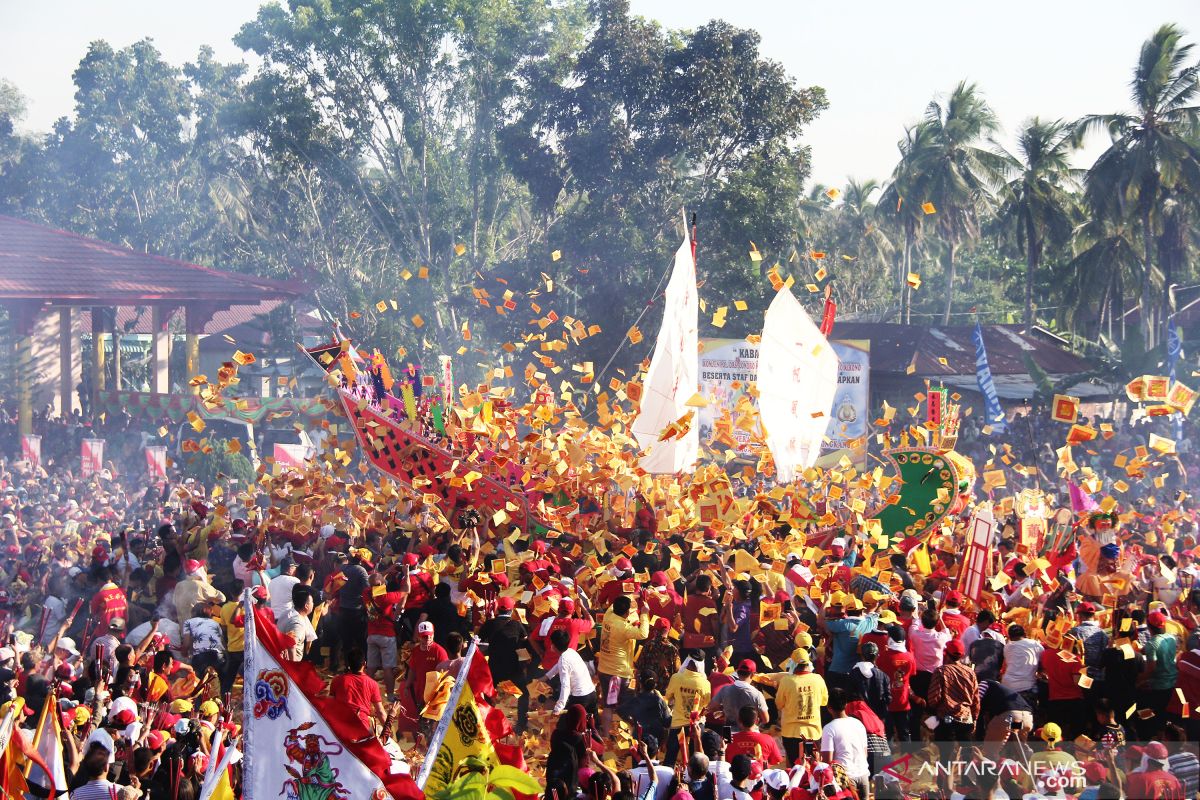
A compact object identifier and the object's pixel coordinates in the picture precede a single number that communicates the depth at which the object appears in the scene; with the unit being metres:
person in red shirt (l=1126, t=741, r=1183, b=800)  6.00
